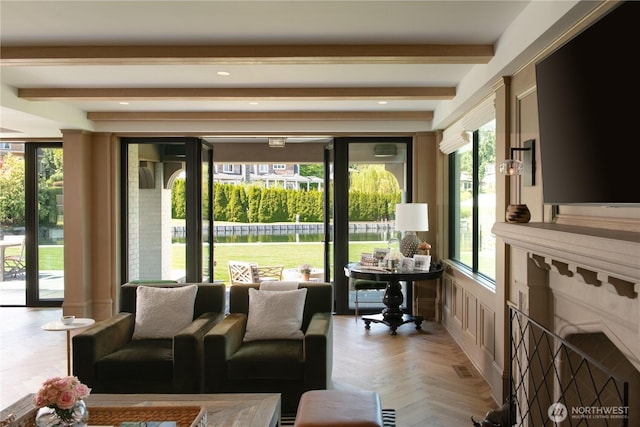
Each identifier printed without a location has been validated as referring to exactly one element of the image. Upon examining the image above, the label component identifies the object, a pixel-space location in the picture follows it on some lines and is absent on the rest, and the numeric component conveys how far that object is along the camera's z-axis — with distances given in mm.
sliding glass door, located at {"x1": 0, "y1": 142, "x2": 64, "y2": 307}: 7312
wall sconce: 2949
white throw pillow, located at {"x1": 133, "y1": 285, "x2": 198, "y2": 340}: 4090
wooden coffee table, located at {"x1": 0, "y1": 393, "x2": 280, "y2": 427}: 2682
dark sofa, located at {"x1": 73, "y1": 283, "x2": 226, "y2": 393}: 3600
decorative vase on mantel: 2943
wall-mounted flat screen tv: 1841
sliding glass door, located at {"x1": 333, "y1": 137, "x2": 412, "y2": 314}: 6812
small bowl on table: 3756
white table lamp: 6027
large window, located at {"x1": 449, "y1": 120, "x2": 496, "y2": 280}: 4613
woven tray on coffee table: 2734
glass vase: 2381
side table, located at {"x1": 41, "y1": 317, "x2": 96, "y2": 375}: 3629
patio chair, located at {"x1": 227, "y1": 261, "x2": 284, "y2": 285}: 7438
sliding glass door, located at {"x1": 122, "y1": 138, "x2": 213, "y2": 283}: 6746
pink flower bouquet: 2320
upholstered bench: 2609
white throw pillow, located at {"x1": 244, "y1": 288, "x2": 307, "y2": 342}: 3982
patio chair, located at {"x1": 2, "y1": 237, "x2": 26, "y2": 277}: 7418
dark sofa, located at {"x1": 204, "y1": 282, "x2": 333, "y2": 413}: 3564
